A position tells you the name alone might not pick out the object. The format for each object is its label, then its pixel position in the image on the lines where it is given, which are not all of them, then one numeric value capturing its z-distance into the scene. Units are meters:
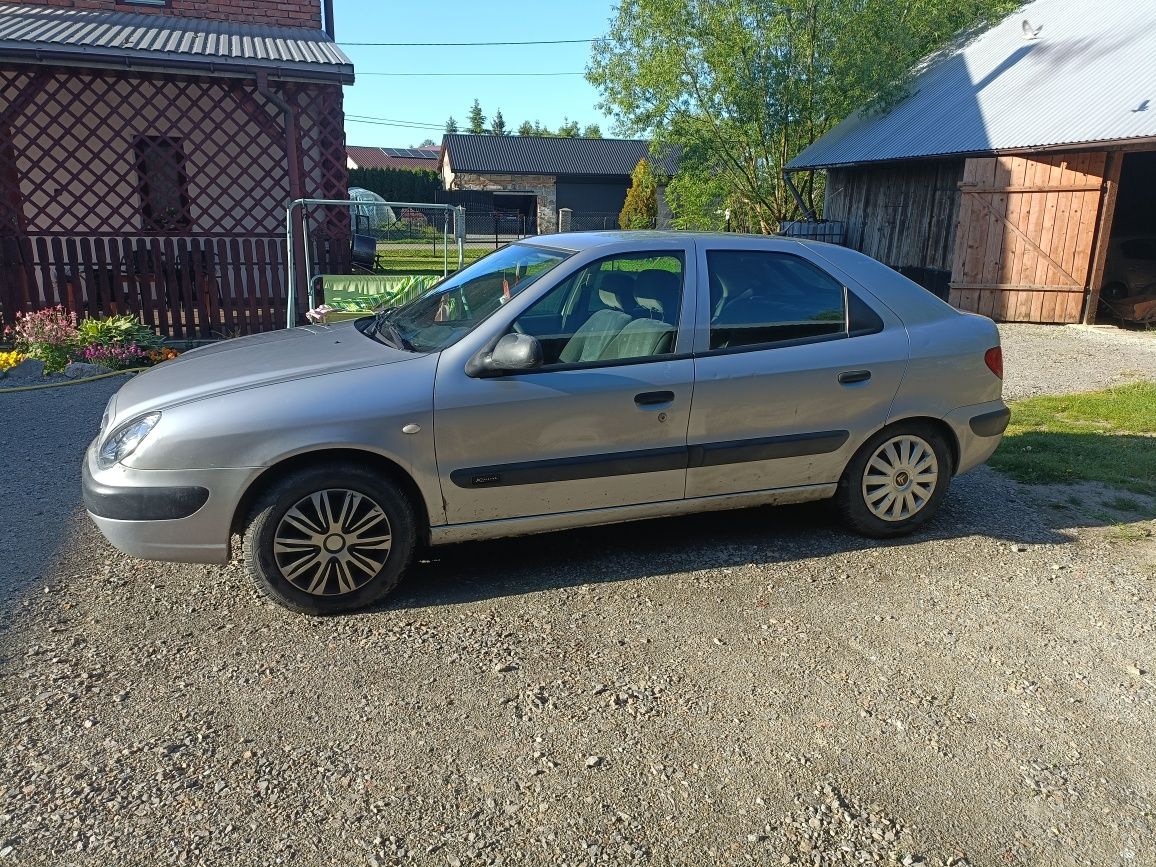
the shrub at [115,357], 9.18
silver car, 3.72
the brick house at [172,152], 10.14
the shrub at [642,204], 33.88
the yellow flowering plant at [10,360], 9.00
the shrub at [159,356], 9.43
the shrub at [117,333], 9.41
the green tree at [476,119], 99.50
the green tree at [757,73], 18.17
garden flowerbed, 8.95
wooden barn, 12.49
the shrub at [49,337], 9.09
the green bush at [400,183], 45.62
